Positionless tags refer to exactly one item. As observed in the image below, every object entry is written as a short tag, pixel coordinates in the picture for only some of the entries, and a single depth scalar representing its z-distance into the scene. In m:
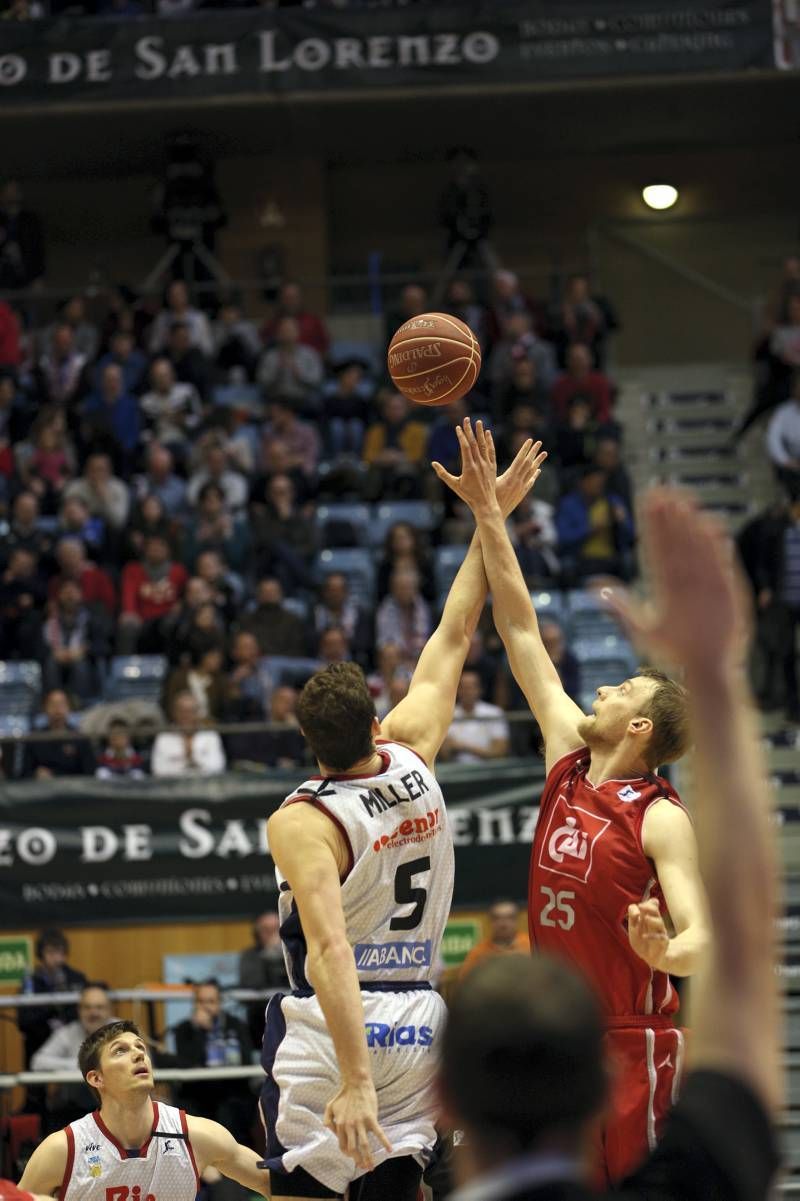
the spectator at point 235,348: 18.12
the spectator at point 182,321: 18.00
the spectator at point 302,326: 18.27
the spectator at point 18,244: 19.30
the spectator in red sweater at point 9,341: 18.20
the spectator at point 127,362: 17.61
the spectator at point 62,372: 17.67
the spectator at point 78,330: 18.42
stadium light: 21.98
